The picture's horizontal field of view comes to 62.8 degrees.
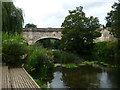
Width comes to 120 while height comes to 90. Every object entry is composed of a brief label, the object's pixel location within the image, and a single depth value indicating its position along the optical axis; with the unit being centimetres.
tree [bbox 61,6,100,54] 1341
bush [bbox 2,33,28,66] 509
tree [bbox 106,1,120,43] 980
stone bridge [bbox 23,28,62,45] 1660
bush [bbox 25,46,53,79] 493
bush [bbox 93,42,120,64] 1260
